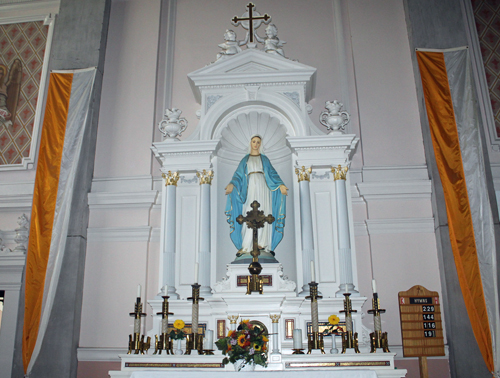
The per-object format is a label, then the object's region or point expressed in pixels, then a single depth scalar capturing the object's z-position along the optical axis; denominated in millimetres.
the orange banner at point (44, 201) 5648
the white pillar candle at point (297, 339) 4723
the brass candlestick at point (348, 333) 4812
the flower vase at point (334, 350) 4785
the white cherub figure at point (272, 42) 6867
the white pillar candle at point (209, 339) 4812
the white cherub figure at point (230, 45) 6867
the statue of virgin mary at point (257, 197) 6086
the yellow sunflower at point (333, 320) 4918
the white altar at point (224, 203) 5441
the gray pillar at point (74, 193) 5809
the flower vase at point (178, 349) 4941
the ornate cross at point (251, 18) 7016
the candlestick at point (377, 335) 4738
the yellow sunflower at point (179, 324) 4828
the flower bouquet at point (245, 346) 4102
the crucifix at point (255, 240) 5281
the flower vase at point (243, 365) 4152
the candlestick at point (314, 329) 4789
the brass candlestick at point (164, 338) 4875
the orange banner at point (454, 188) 5242
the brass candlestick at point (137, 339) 4896
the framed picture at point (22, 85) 7316
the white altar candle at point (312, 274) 5020
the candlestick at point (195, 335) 4840
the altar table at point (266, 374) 3982
